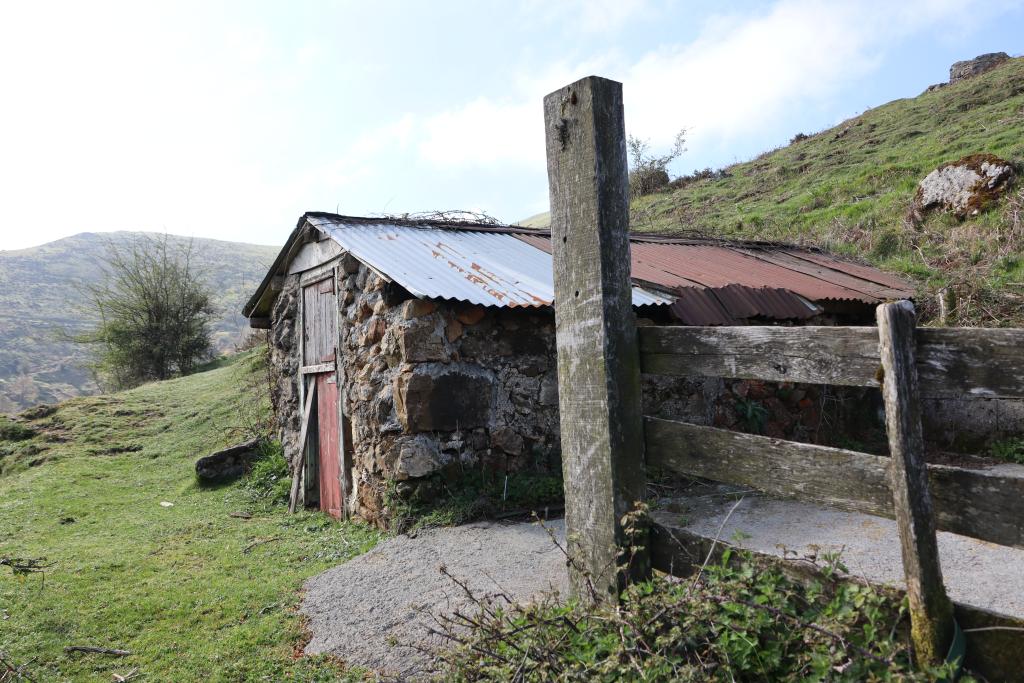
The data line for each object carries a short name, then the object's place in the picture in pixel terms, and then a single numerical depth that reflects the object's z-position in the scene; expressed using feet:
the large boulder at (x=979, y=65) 81.66
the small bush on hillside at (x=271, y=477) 29.84
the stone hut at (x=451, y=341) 20.67
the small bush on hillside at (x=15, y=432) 42.16
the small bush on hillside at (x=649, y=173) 81.30
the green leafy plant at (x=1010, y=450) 24.21
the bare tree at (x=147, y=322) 68.85
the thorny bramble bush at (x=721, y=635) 5.97
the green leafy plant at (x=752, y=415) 24.38
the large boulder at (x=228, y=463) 33.09
